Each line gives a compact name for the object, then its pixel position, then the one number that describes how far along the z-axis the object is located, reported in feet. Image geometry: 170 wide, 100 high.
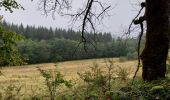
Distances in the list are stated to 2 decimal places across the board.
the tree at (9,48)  32.15
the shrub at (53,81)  19.85
